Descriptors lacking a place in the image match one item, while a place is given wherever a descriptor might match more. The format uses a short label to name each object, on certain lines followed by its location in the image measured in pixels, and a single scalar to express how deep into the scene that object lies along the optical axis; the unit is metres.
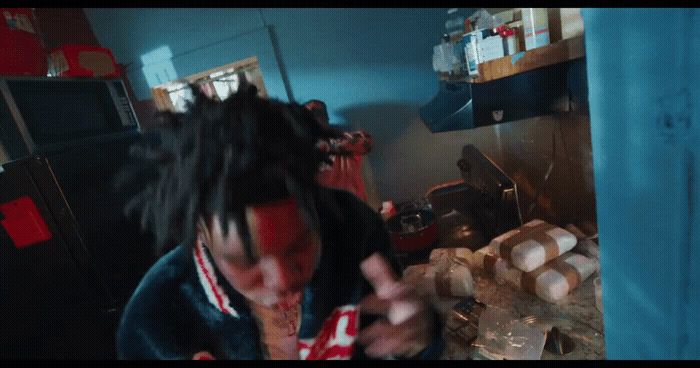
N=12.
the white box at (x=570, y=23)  0.73
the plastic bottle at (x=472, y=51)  0.92
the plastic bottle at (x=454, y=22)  1.66
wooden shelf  0.73
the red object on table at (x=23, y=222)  0.87
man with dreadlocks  0.34
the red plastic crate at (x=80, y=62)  1.18
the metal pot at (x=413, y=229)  0.96
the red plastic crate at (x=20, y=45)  0.97
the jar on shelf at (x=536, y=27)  0.78
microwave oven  0.88
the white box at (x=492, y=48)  0.87
